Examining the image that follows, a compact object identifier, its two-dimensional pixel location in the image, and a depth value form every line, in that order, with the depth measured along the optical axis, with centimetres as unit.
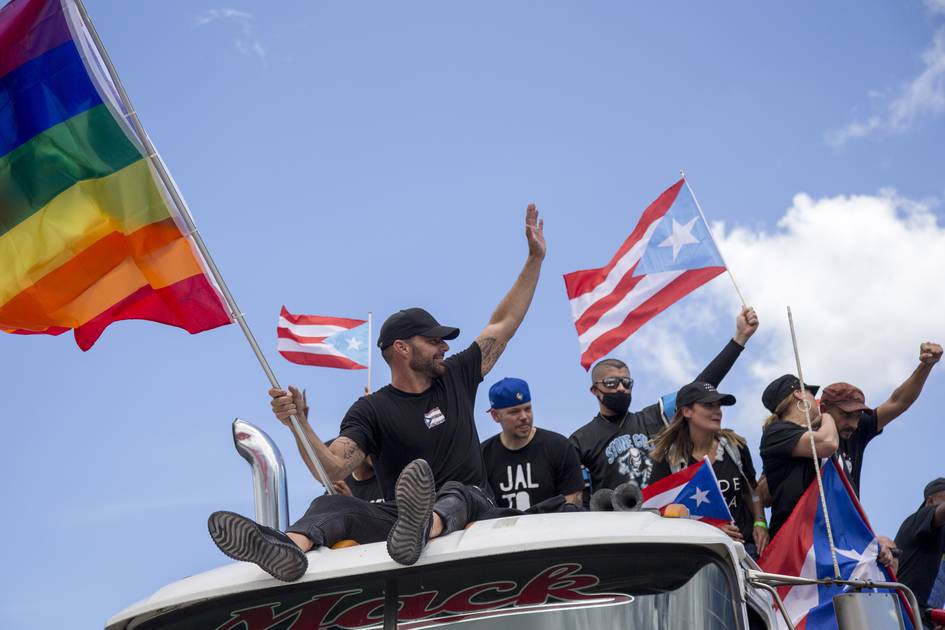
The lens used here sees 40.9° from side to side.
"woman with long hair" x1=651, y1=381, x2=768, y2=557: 801
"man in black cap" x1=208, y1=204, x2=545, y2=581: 569
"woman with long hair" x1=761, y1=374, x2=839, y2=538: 751
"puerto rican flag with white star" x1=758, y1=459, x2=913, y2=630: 730
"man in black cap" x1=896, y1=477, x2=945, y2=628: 847
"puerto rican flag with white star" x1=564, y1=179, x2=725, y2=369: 1023
